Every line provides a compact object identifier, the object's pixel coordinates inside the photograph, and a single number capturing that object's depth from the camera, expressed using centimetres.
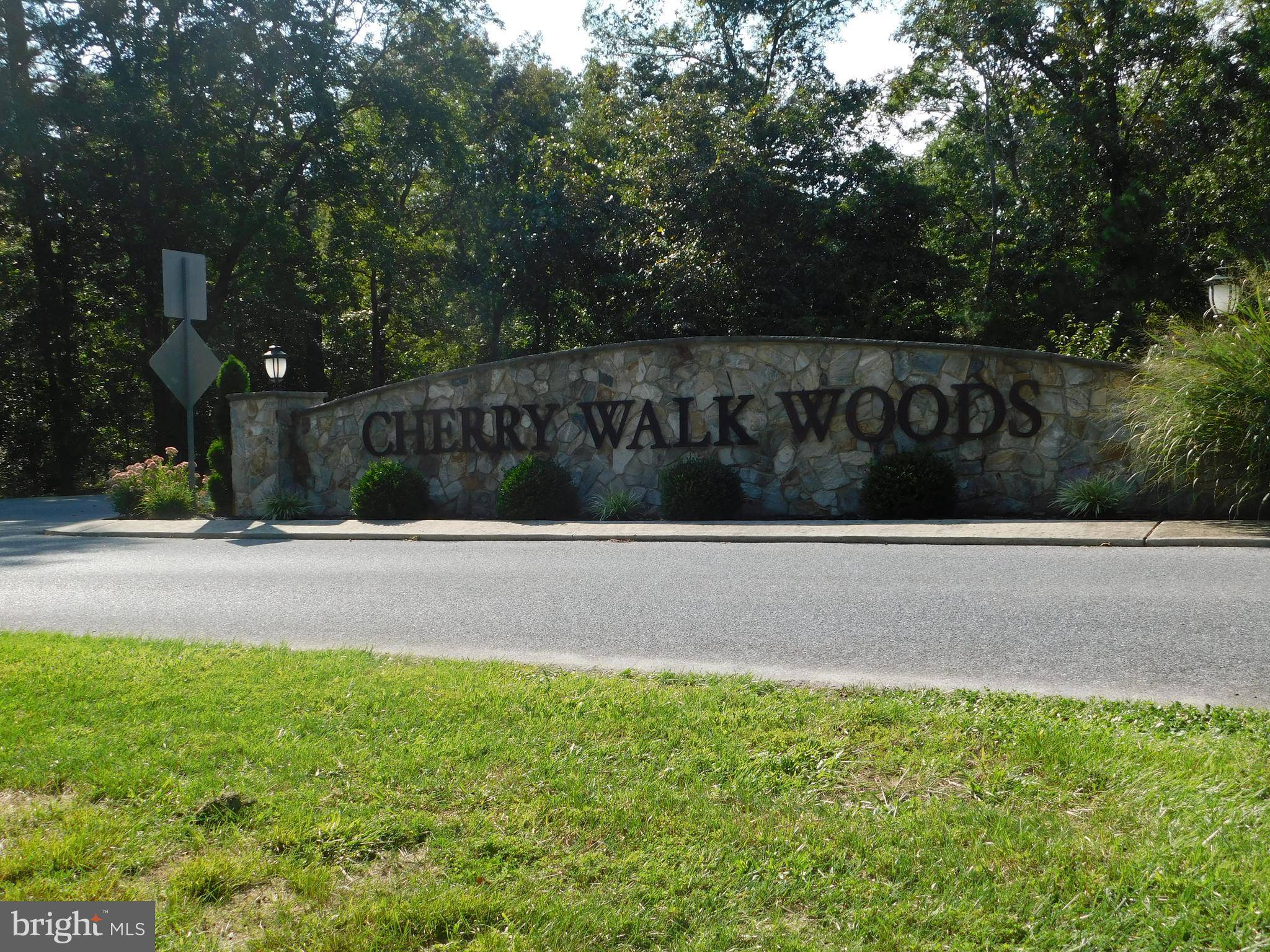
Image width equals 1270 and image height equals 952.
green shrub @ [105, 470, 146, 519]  1977
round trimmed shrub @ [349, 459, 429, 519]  1816
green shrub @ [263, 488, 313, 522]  1888
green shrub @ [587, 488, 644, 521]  1656
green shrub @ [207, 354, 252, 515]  2030
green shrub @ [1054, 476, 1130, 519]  1387
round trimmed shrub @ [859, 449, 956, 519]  1471
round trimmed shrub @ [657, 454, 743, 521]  1612
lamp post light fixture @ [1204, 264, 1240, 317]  1399
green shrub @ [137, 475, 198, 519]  1925
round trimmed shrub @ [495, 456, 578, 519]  1722
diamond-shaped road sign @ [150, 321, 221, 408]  1780
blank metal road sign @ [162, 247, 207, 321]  1812
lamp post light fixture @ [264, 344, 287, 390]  2178
